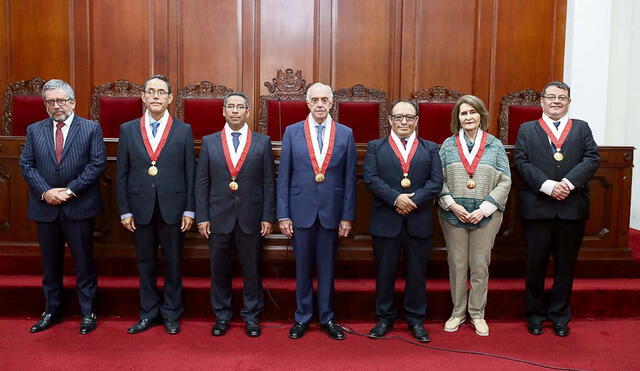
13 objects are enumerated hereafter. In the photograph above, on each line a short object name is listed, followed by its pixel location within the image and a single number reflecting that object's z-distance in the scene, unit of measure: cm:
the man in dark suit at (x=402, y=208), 279
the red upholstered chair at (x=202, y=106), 506
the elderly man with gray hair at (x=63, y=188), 286
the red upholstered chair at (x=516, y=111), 525
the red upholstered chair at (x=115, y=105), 508
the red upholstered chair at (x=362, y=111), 511
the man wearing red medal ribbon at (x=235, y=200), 281
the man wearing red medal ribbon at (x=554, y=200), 288
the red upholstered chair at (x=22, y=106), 500
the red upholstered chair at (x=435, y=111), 510
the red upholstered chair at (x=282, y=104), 508
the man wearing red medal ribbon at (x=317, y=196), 278
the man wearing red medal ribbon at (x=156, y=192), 284
